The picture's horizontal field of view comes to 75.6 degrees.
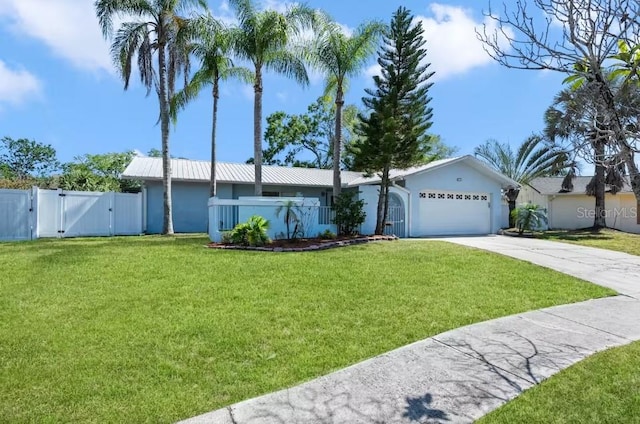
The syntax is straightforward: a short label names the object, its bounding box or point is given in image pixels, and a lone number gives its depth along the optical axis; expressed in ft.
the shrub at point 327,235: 48.73
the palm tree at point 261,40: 51.37
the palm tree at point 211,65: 56.49
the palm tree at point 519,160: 84.13
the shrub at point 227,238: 43.16
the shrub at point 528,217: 65.31
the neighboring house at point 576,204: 82.58
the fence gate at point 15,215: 48.70
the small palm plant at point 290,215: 48.14
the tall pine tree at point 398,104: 51.60
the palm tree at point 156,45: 54.13
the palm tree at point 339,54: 53.16
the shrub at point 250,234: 41.98
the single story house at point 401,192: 59.88
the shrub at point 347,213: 51.52
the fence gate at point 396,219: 59.36
